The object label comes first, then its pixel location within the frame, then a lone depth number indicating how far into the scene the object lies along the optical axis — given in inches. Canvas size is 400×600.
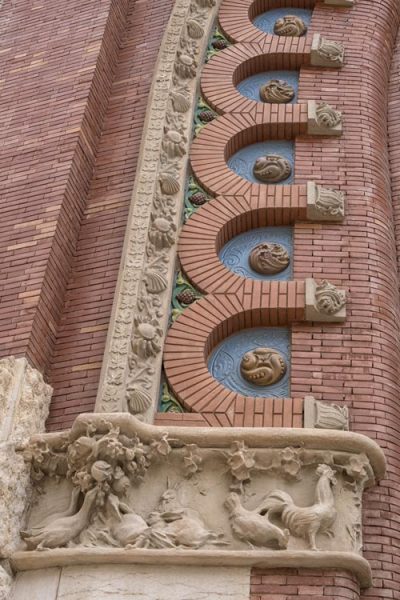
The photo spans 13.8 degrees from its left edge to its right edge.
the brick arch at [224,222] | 449.0
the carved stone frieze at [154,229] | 400.3
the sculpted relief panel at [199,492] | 346.5
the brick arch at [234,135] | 490.9
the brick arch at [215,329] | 400.8
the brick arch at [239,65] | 535.2
